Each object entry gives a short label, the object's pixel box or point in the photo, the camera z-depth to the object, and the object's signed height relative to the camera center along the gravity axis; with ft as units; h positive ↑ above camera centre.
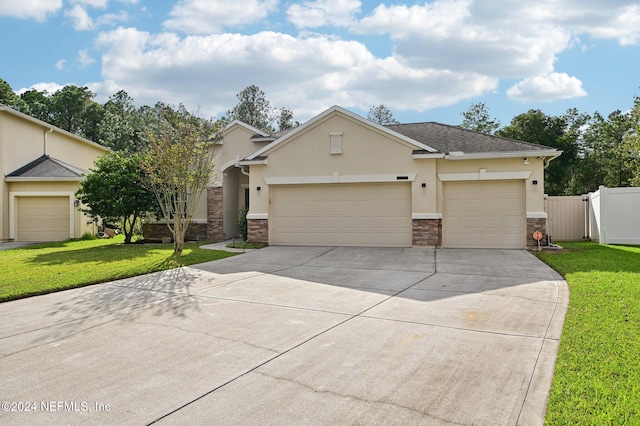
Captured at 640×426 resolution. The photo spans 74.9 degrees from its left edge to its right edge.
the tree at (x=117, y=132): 131.44 +26.73
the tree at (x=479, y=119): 120.57 +27.42
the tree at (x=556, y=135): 99.40 +18.51
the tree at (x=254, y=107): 140.26 +36.39
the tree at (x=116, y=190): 52.54 +3.24
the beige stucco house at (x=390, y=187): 45.14 +2.90
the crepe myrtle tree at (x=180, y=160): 41.45 +5.62
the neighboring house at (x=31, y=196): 64.28 +3.15
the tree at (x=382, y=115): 146.30 +34.56
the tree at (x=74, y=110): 136.36 +35.17
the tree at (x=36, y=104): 131.31 +36.40
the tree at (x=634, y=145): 63.00 +10.53
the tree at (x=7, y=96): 127.03 +37.37
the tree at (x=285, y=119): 144.05 +32.86
